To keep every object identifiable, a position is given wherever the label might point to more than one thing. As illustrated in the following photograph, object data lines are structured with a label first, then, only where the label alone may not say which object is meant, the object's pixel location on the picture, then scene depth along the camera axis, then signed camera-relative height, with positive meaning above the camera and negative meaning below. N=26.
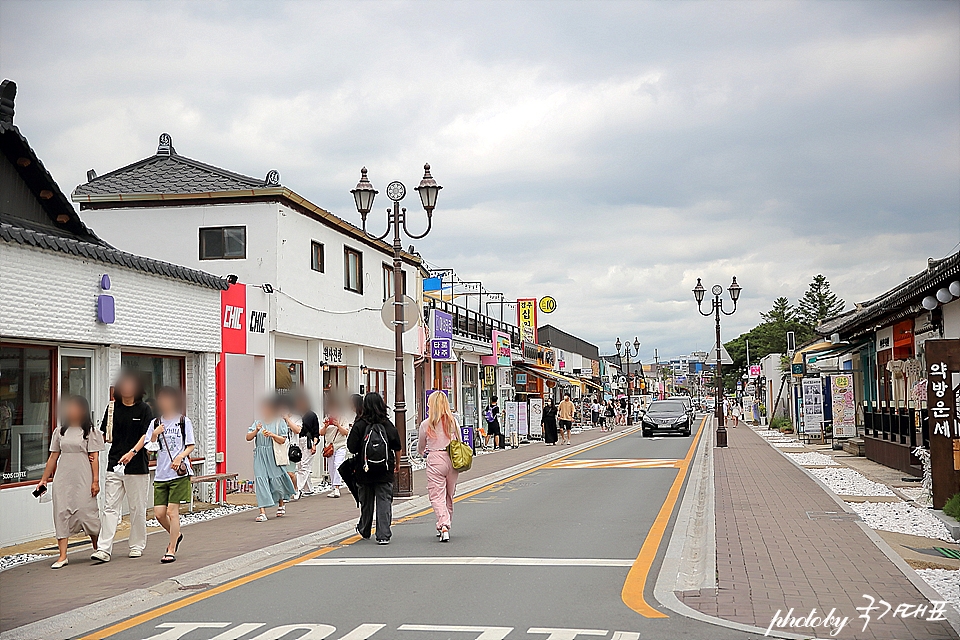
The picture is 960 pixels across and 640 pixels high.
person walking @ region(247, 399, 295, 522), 14.36 -0.92
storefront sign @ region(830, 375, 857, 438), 28.78 -0.65
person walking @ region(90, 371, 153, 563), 10.59 -0.69
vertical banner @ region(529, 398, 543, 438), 42.89 -1.12
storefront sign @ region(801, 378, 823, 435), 33.52 -0.94
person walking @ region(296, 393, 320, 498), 17.44 -0.73
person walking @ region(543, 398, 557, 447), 37.28 -1.29
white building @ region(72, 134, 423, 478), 19.38 +3.48
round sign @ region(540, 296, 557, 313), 58.41 +5.44
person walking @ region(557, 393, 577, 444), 38.30 -0.84
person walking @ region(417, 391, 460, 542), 11.79 -0.71
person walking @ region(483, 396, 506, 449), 35.25 -0.96
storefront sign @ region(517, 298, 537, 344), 54.66 +4.65
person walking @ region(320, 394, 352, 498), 17.86 -0.77
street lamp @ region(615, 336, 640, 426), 64.62 +2.66
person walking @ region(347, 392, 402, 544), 11.70 -0.71
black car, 43.69 -1.32
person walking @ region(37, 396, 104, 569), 10.30 -0.71
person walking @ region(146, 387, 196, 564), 10.62 -0.76
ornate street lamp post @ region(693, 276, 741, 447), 34.41 +3.36
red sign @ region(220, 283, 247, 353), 17.58 +1.56
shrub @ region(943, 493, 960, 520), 11.43 -1.50
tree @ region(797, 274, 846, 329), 109.31 +9.67
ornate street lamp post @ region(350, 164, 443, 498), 17.14 +3.23
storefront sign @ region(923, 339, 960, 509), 12.45 -0.34
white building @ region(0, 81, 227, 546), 12.18 +1.16
